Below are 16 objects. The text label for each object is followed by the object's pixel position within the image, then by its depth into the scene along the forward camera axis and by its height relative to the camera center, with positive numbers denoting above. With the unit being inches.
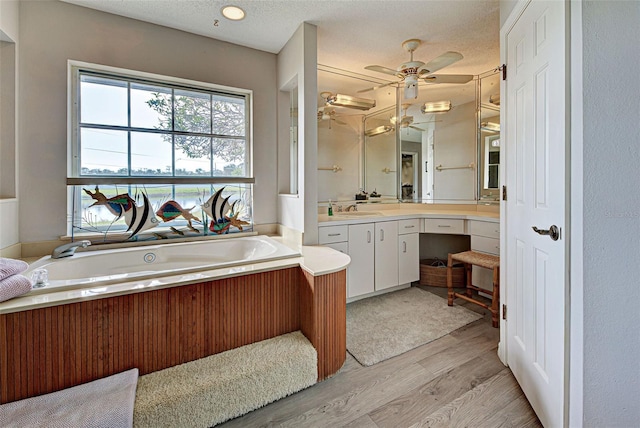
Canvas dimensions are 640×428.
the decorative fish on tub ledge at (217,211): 107.1 +0.9
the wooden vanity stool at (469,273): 95.2 -21.8
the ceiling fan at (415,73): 101.7 +50.9
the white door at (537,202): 47.6 +2.1
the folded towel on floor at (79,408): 44.8 -32.0
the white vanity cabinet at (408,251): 122.6 -16.4
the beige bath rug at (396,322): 81.4 -36.4
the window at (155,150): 88.4 +21.5
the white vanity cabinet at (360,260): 110.0 -18.3
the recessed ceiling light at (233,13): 86.0 +61.4
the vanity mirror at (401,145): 136.5 +33.8
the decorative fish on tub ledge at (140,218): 94.5 -1.5
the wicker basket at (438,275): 131.2 -28.6
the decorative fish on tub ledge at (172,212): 99.7 +0.5
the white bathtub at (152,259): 63.8 -13.6
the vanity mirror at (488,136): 129.0 +35.3
